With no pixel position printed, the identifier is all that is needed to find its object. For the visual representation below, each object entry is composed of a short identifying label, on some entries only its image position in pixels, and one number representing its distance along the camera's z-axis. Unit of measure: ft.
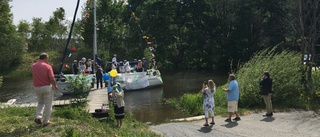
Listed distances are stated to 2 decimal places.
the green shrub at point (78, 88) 35.31
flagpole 71.71
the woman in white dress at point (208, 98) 33.88
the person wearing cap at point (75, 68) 68.23
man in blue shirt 35.47
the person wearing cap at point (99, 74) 62.38
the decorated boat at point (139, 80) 74.11
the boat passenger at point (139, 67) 80.53
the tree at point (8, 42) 125.80
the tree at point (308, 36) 47.60
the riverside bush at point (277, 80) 44.88
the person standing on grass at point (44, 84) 24.11
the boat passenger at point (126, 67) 76.48
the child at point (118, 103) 30.31
